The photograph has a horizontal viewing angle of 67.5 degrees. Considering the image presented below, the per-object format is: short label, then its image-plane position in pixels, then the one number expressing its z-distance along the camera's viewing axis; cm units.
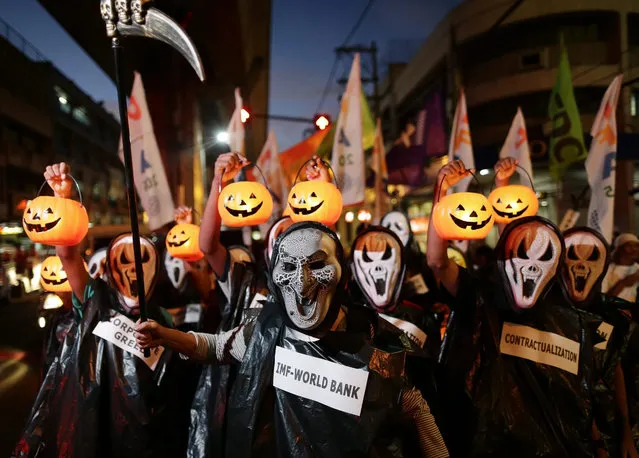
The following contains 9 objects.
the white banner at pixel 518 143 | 693
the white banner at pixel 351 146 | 665
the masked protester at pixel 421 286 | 362
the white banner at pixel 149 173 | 593
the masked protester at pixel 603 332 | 322
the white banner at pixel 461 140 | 749
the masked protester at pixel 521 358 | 271
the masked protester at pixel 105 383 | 271
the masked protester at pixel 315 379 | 192
